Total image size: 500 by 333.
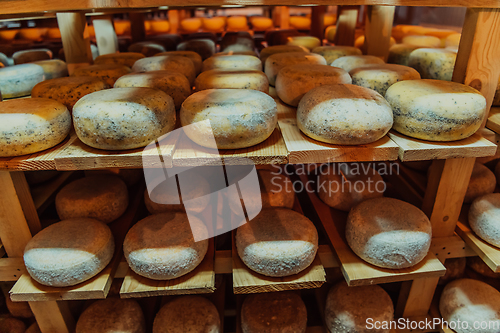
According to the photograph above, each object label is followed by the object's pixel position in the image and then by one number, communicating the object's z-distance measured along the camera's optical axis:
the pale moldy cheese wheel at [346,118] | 1.15
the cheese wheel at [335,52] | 2.14
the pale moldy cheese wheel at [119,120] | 1.12
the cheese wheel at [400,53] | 2.19
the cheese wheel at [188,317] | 1.54
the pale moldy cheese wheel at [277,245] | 1.34
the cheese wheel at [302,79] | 1.48
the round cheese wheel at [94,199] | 1.59
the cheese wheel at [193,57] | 2.09
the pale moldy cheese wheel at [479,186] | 1.72
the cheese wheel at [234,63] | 1.85
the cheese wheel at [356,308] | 1.56
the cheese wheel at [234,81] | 1.50
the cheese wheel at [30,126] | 1.15
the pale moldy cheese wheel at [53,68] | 2.01
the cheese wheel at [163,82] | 1.45
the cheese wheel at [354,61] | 1.79
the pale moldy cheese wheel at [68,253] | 1.31
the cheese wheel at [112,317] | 1.55
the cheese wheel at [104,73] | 1.68
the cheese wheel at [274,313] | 1.55
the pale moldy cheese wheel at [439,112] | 1.17
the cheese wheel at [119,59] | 2.05
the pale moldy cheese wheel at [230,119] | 1.14
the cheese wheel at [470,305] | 1.56
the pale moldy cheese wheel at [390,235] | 1.35
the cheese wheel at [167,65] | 1.77
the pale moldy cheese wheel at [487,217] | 1.49
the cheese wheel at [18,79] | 1.72
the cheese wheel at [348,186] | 1.70
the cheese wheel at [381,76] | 1.48
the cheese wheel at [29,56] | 2.51
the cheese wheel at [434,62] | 1.71
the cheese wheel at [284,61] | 1.84
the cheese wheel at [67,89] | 1.42
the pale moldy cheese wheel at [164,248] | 1.33
